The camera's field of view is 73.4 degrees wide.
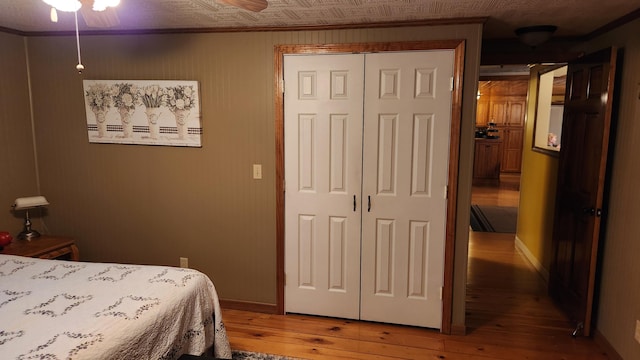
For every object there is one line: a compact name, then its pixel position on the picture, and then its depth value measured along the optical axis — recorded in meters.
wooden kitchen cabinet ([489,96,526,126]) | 10.98
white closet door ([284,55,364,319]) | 3.05
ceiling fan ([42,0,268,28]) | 1.74
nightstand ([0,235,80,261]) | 3.07
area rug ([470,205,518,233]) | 6.12
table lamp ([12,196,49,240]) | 3.29
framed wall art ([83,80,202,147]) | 3.26
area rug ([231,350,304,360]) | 2.76
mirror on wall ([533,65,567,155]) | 4.64
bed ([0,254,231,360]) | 1.67
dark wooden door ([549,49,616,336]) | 2.85
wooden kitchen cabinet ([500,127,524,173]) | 10.96
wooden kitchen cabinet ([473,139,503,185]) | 9.96
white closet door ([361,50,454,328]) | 2.93
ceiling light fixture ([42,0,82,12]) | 1.71
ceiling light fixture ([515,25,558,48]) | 2.98
